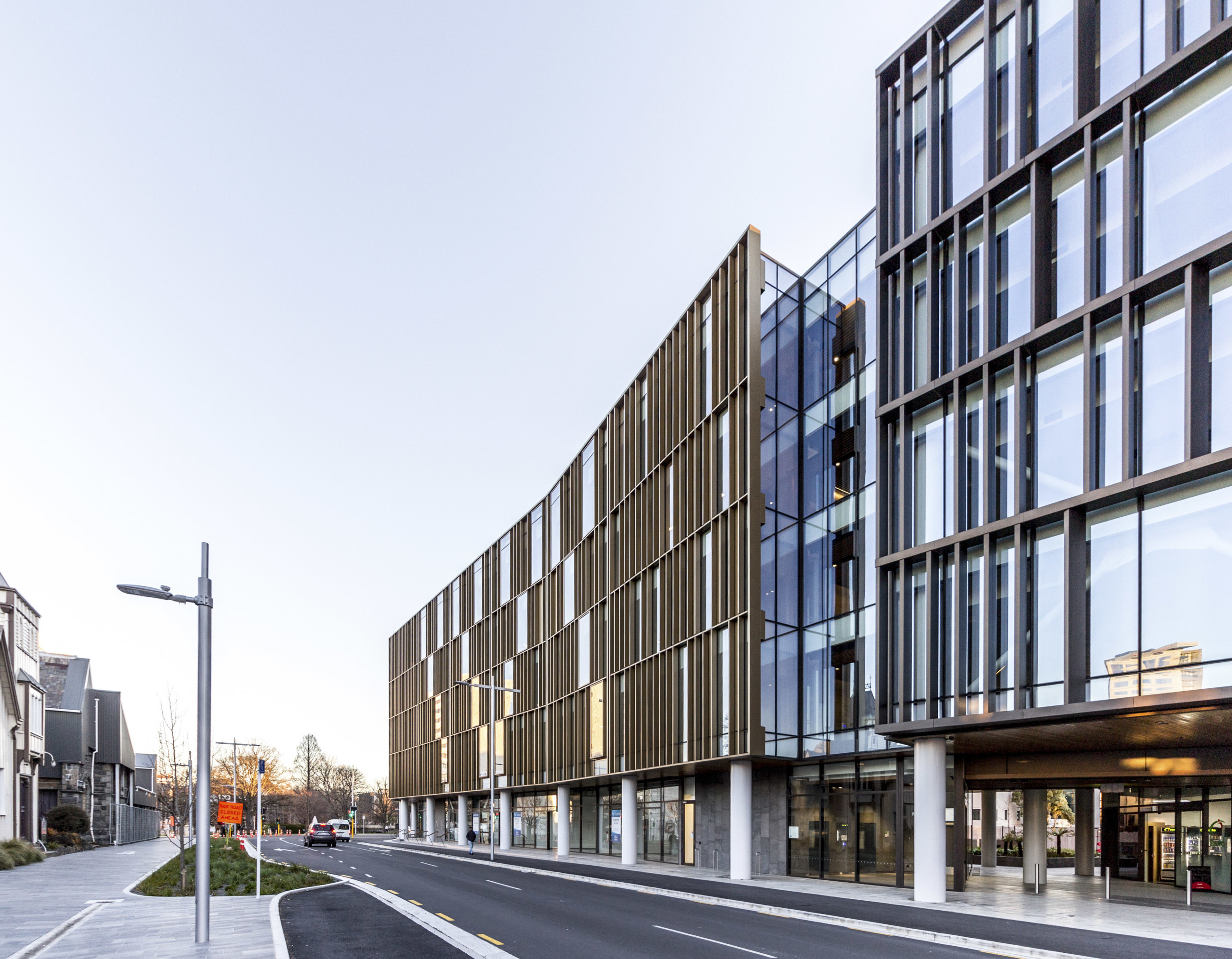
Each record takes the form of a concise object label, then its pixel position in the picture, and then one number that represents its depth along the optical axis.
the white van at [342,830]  75.00
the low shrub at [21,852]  46.67
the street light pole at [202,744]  16.58
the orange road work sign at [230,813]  23.62
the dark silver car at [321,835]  64.93
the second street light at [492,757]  48.55
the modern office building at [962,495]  20.70
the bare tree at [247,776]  124.25
